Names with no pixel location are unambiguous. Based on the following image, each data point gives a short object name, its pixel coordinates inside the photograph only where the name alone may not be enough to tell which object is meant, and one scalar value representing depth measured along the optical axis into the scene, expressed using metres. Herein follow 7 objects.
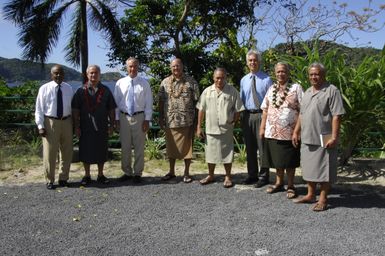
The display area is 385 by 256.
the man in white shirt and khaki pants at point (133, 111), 5.95
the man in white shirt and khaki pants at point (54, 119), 5.62
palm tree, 13.16
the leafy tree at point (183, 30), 12.68
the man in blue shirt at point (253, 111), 5.62
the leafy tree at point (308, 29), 11.19
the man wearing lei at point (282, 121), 5.13
